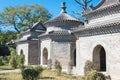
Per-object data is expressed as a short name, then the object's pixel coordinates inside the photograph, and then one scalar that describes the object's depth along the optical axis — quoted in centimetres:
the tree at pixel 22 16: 4834
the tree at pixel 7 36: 4773
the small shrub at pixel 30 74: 1384
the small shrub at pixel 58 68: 1906
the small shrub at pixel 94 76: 1225
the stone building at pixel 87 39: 1493
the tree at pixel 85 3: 3006
